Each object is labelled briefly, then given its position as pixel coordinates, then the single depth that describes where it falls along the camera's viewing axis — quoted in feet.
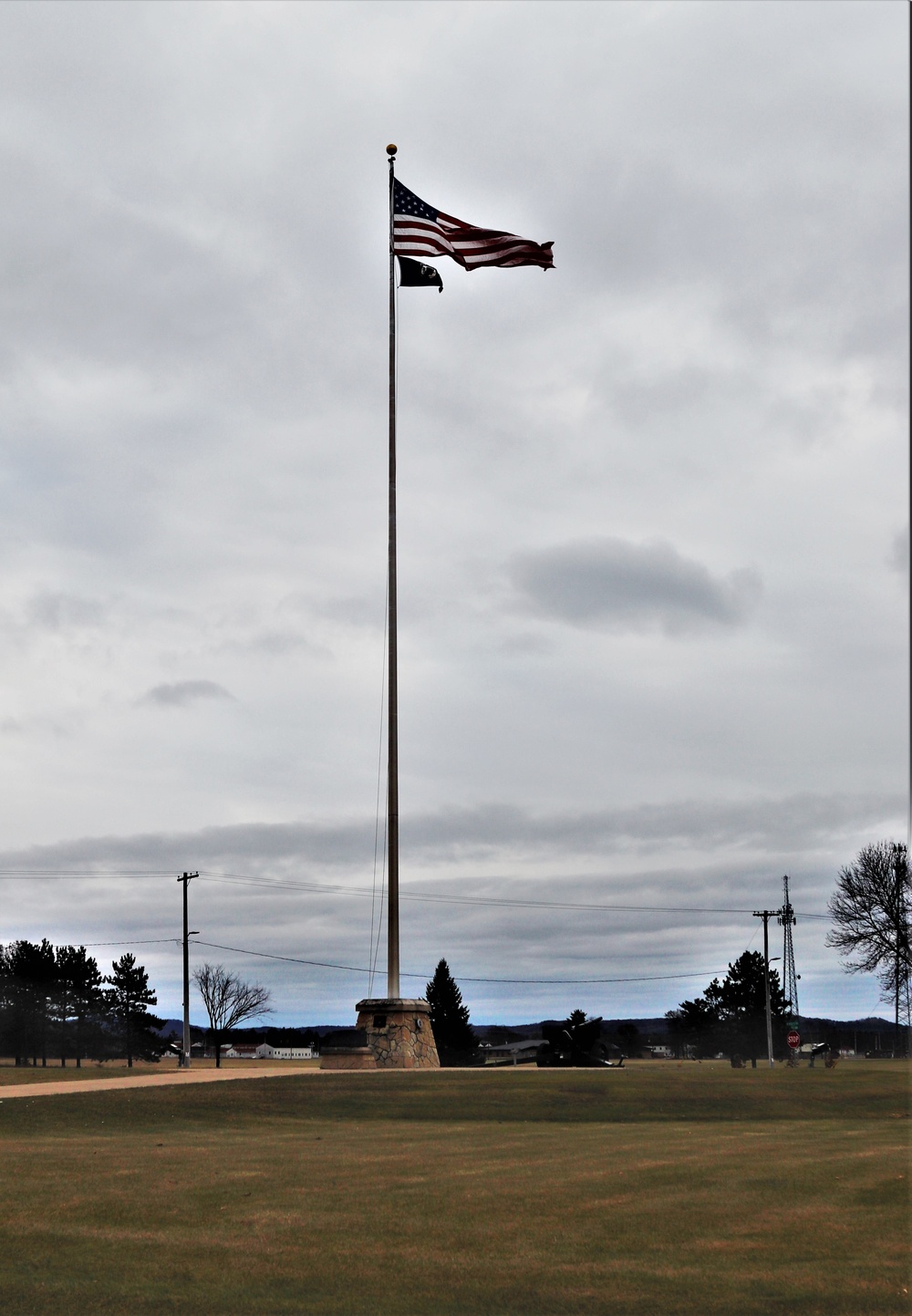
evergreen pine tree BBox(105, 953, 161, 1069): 271.08
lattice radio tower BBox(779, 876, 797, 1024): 227.61
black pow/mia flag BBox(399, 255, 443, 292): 105.60
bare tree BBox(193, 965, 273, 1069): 320.50
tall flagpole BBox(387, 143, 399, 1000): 98.94
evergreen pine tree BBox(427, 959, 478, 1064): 302.66
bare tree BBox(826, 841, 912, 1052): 181.57
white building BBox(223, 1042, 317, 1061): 393.29
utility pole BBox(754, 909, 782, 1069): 221.46
